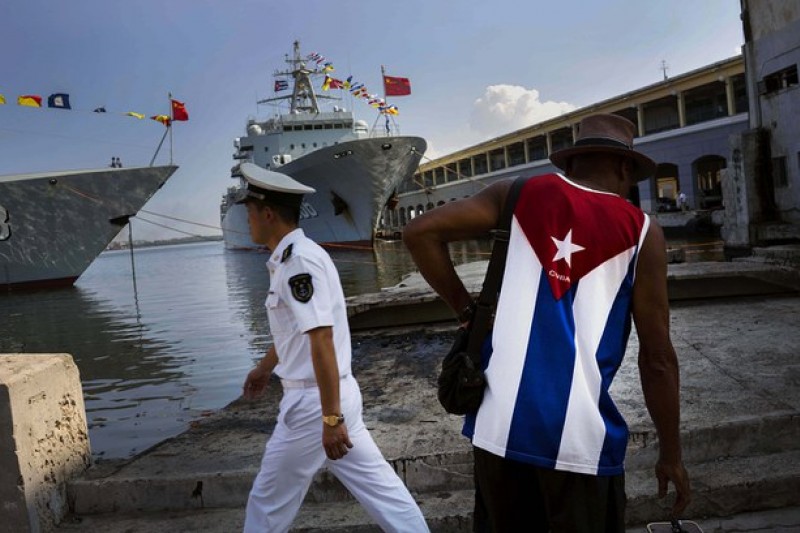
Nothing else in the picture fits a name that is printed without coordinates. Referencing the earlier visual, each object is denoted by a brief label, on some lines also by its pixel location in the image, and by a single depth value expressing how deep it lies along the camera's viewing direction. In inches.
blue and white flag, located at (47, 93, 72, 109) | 761.6
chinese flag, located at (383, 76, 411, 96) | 1137.4
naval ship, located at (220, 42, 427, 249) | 1176.2
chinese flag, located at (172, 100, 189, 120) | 888.9
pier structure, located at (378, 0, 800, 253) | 458.6
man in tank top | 58.7
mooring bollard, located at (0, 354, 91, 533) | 108.3
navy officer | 84.1
